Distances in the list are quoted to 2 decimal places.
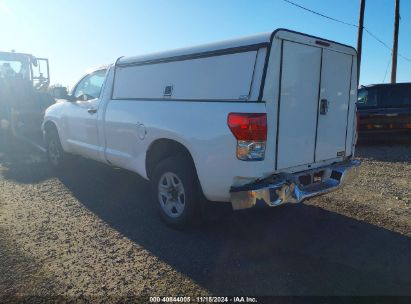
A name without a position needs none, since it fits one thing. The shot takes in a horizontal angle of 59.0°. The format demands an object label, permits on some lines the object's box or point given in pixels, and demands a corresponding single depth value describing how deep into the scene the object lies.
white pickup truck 3.43
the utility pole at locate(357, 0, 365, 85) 15.28
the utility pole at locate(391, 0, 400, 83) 17.36
